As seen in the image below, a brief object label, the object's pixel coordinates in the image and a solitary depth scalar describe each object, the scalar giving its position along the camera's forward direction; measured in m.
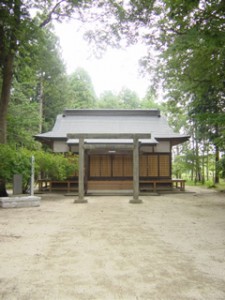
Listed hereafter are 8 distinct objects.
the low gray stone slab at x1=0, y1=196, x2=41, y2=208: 10.49
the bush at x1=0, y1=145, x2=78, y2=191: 11.30
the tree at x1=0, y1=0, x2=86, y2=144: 9.93
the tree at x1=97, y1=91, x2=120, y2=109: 45.97
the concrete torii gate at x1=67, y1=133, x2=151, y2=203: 12.44
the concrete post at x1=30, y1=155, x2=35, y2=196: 11.35
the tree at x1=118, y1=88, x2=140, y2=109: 48.34
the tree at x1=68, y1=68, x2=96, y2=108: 39.12
